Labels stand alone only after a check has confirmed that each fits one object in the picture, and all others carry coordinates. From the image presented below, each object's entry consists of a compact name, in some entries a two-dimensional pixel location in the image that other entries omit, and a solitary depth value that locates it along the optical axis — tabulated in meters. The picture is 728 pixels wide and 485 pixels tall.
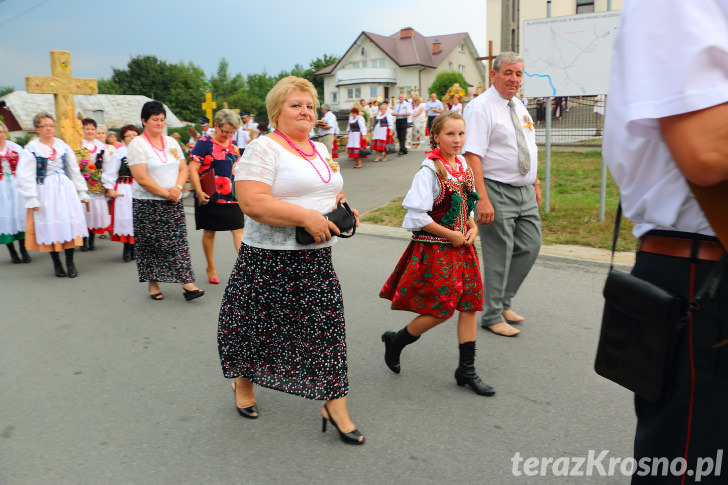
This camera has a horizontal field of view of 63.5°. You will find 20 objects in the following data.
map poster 7.88
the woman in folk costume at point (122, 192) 8.19
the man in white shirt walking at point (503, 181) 4.45
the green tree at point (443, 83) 45.03
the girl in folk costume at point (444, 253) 3.69
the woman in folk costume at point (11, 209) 8.06
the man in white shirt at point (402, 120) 18.67
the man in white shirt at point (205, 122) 16.99
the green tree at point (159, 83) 79.62
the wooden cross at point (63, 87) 9.40
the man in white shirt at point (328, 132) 17.68
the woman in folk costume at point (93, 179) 8.80
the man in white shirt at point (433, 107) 19.77
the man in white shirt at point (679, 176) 1.23
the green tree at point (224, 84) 110.99
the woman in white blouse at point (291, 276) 3.07
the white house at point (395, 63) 64.25
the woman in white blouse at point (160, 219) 5.96
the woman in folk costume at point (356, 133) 17.47
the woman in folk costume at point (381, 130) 17.72
